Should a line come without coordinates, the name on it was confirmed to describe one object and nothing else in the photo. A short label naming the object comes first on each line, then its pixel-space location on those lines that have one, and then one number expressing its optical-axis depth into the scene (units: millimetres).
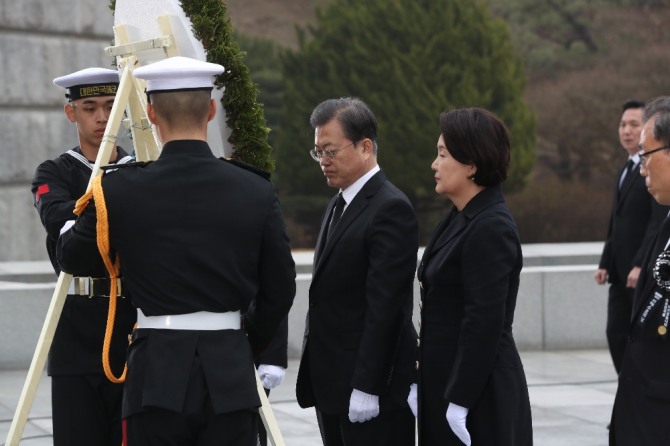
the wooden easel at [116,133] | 8602
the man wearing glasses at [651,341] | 7953
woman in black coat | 8422
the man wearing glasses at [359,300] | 9133
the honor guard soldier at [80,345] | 9070
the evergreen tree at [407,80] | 39625
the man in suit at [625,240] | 15109
